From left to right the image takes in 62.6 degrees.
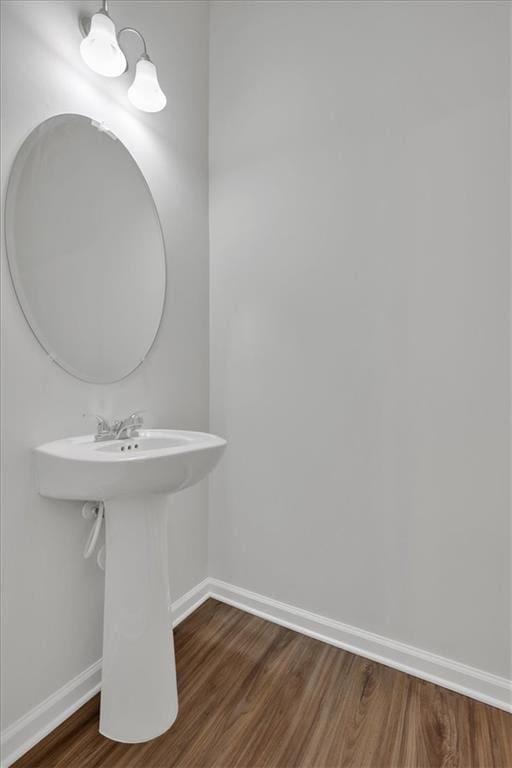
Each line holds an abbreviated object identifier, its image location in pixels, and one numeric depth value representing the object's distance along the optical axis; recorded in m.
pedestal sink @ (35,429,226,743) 1.19
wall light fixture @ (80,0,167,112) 1.23
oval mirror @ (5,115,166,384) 1.20
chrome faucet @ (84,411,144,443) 1.34
